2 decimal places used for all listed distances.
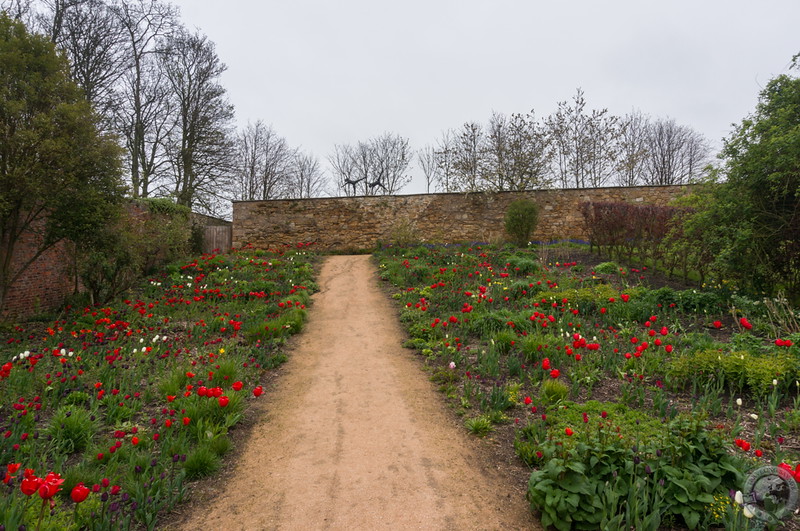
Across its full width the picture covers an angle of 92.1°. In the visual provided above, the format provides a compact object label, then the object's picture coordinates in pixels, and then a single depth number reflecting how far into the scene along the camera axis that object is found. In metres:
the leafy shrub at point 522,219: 12.48
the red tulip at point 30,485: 1.64
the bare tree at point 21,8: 11.25
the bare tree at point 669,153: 27.67
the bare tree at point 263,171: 26.52
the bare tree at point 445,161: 22.47
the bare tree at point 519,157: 16.81
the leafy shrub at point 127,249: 7.11
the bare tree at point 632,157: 20.02
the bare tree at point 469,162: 15.73
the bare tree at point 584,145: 20.03
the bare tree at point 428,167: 28.47
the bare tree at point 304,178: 31.66
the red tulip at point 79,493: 1.76
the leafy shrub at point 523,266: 8.97
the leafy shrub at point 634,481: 2.15
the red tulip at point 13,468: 1.92
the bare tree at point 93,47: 12.79
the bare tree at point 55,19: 12.05
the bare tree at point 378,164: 29.52
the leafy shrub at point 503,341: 5.08
